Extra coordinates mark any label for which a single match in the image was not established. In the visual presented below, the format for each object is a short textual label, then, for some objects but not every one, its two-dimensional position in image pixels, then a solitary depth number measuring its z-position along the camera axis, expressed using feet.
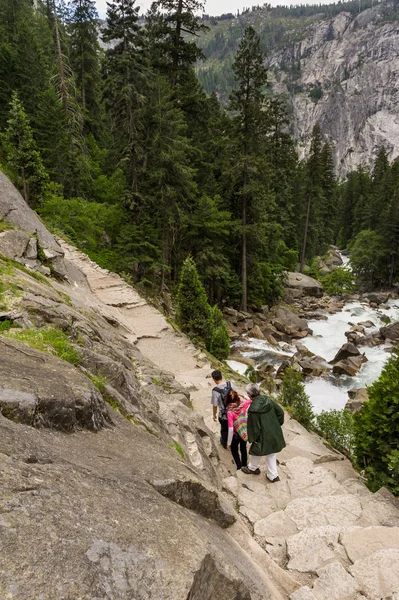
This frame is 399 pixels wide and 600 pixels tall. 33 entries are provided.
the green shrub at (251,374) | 46.20
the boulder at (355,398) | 47.67
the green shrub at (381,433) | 21.26
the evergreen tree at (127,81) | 65.82
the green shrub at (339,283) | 133.22
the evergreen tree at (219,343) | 52.24
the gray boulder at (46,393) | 10.47
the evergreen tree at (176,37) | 69.21
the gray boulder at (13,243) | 32.55
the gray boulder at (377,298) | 122.41
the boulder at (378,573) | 12.41
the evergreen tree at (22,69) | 86.99
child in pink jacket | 22.00
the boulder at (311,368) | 61.11
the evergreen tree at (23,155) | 55.88
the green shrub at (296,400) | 35.37
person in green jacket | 19.63
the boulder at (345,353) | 67.15
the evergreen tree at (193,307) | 52.06
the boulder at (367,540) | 14.53
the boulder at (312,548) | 14.37
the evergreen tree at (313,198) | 140.36
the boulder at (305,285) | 122.93
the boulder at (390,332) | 80.24
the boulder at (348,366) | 61.98
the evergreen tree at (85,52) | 96.84
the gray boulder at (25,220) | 39.19
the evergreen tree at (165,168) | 67.31
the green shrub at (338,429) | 31.71
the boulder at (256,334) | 76.48
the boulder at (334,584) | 12.51
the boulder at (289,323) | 82.48
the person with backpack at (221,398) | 22.88
